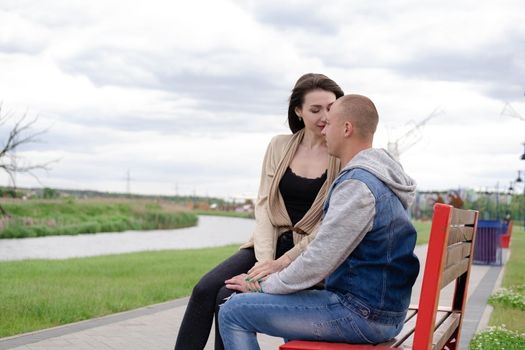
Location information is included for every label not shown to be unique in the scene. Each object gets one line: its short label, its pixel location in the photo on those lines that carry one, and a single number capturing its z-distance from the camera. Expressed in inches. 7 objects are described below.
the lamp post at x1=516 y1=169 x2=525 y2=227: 1571.4
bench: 125.1
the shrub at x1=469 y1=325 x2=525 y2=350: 261.0
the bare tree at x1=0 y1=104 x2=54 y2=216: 1067.9
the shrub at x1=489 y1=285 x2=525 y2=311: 385.7
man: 127.4
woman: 172.1
